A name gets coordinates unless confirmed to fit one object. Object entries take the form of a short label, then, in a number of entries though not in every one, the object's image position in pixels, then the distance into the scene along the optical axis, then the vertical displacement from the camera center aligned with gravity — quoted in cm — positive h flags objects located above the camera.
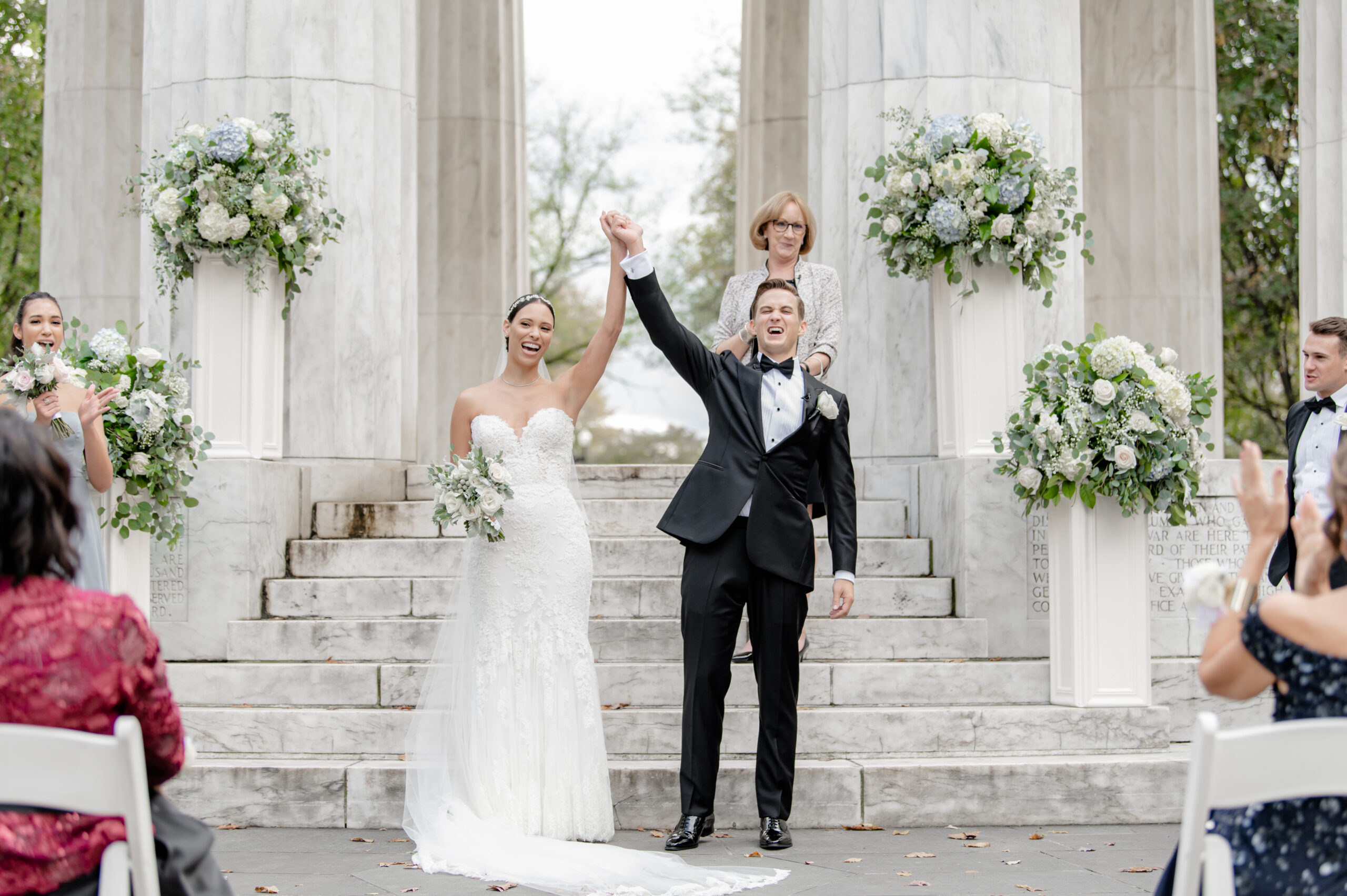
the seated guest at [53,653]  279 -35
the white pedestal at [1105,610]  757 -74
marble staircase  671 -123
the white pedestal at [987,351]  889 +80
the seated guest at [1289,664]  285 -40
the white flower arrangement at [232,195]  854 +177
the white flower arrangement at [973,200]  837 +169
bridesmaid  665 +28
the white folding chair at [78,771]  262 -56
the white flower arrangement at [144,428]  738 +28
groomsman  698 +29
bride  622 -85
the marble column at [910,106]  984 +262
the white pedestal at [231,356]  901 +80
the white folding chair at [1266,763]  268 -56
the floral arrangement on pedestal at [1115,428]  729 +25
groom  613 -24
